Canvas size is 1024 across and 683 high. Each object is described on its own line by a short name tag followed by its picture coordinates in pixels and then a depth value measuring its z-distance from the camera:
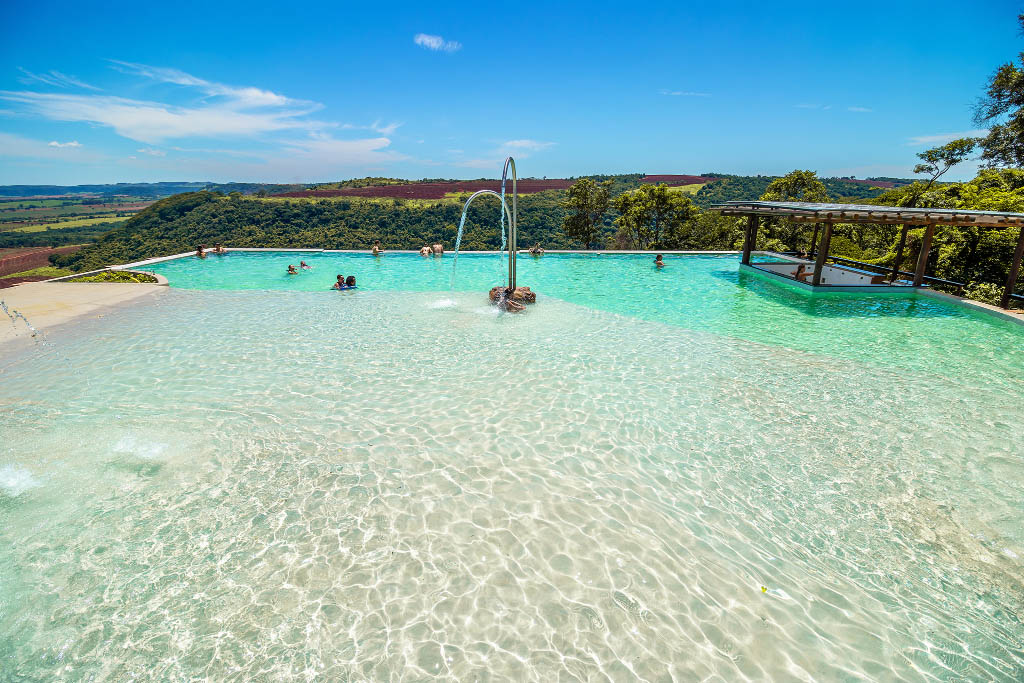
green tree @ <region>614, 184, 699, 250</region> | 27.62
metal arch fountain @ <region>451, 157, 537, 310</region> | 12.59
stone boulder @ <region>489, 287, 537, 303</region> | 13.64
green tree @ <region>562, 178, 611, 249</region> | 29.25
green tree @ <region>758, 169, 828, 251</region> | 25.86
